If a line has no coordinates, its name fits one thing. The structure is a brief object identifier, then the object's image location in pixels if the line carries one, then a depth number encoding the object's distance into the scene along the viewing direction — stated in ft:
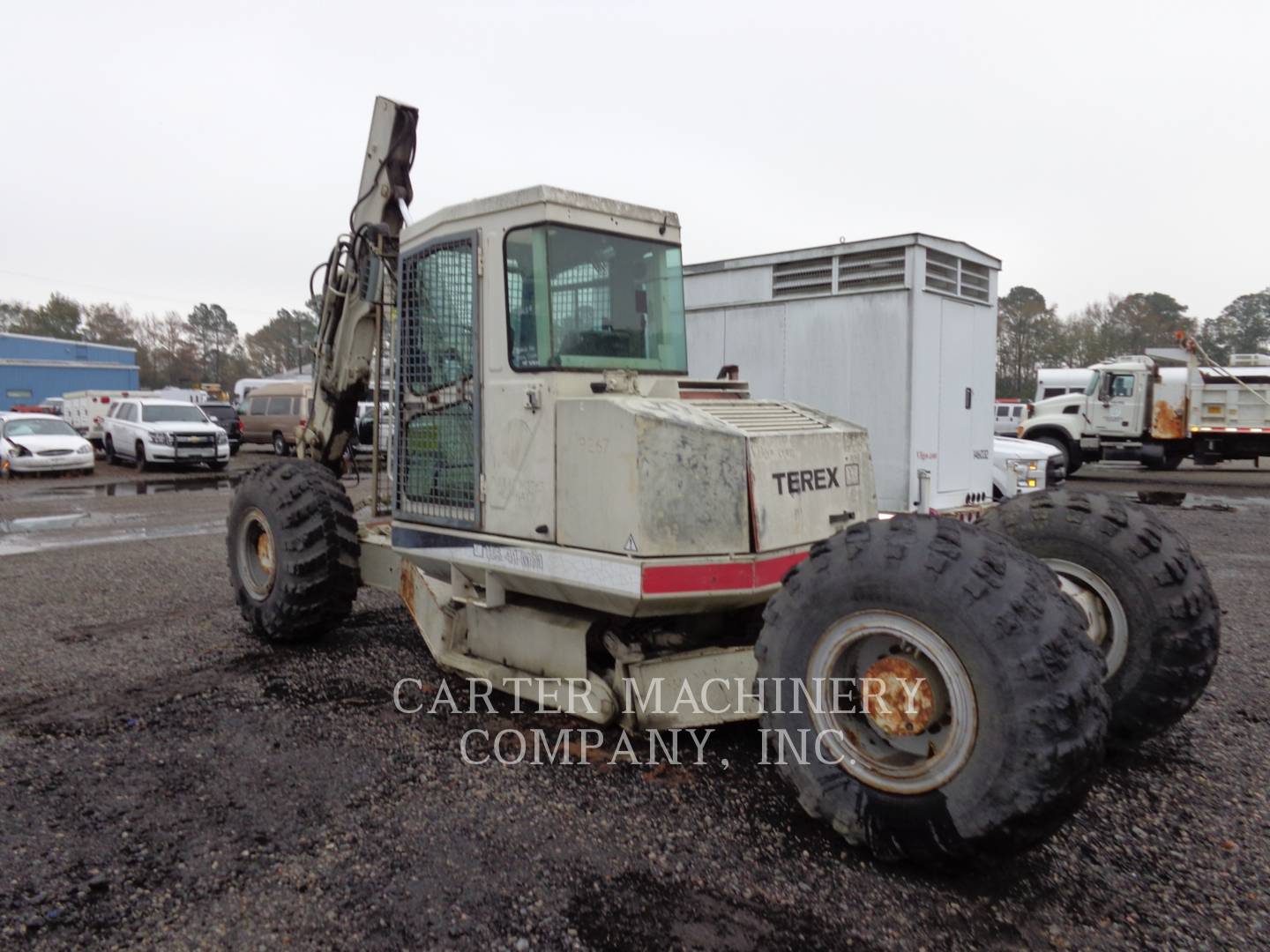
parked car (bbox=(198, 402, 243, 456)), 91.76
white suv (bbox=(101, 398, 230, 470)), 72.18
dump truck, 68.95
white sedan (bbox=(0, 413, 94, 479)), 65.05
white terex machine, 9.82
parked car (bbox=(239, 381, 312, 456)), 84.79
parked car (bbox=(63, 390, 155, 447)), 88.22
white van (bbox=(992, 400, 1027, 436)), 89.66
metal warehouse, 153.99
